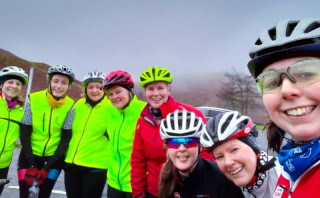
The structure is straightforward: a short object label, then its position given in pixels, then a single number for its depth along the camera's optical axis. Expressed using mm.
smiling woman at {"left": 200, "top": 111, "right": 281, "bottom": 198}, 1606
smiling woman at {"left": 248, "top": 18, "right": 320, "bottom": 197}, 992
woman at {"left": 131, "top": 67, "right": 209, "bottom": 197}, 2627
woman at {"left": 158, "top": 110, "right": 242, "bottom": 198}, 1971
